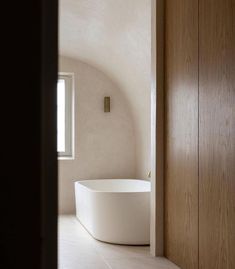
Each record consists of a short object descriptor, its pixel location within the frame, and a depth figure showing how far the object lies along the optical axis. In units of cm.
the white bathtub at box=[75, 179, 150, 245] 364
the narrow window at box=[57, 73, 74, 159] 568
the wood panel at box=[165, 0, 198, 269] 274
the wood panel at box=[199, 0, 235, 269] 223
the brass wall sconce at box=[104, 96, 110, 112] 562
